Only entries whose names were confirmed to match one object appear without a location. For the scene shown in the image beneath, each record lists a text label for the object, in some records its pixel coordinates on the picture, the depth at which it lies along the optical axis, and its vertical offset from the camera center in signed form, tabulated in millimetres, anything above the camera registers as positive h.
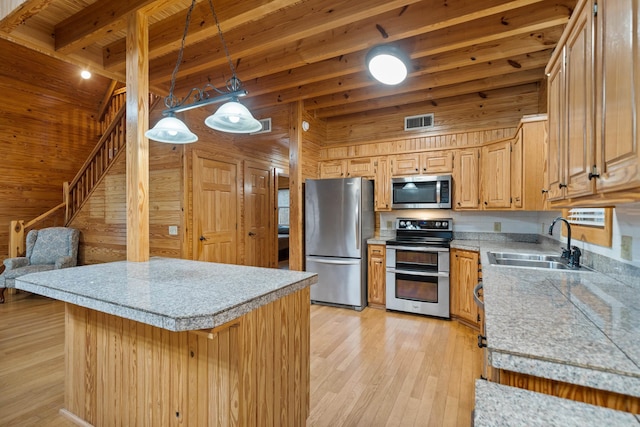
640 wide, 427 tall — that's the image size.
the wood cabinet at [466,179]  3674 +441
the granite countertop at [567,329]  775 -381
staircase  4555 +520
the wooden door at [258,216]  5070 -45
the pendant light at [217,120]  1805 +603
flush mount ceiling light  2715 +1414
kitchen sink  2338 -383
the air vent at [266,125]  4574 +1359
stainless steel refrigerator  3951 -315
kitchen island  1260 -656
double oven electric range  3527 -739
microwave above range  3760 +290
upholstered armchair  4274 -572
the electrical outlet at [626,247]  1562 -174
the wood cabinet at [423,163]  3842 +681
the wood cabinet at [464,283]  3227 -787
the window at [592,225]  1811 -67
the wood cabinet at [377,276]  3928 -831
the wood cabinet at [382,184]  4145 +420
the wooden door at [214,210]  4057 +46
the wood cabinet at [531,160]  2851 +539
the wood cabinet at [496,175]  3312 +452
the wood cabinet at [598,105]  916 +430
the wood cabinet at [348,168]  4281 +678
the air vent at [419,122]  4258 +1334
